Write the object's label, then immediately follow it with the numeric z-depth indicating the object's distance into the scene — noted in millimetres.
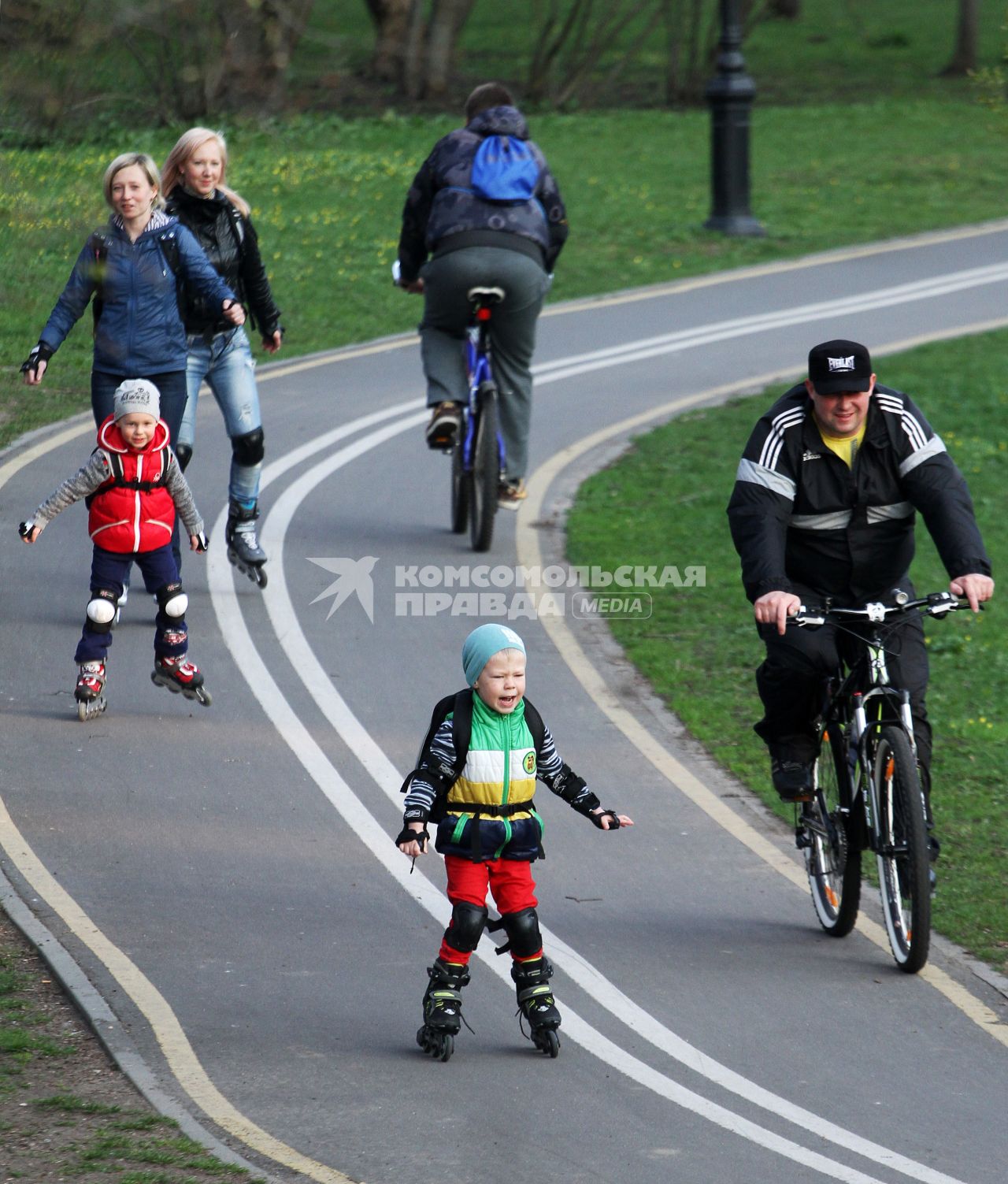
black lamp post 45875
